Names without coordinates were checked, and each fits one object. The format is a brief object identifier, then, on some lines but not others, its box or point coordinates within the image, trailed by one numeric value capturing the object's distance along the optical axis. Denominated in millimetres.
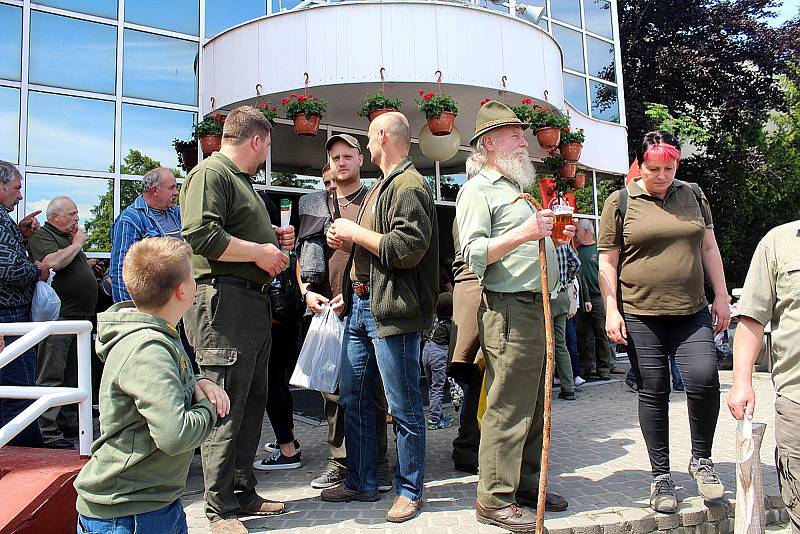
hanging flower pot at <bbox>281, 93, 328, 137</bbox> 7391
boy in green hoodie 2080
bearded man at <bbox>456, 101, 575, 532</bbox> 3320
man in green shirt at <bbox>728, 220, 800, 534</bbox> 2547
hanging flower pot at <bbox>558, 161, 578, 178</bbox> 9664
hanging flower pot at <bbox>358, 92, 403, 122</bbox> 7336
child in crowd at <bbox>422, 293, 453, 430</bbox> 6004
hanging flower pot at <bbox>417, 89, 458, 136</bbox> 7500
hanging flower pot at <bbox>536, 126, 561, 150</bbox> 8766
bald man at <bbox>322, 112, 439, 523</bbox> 3494
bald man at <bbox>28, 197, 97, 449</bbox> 5285
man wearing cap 4137
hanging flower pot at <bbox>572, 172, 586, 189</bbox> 10227
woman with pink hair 3666
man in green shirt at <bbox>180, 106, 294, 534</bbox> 3271
